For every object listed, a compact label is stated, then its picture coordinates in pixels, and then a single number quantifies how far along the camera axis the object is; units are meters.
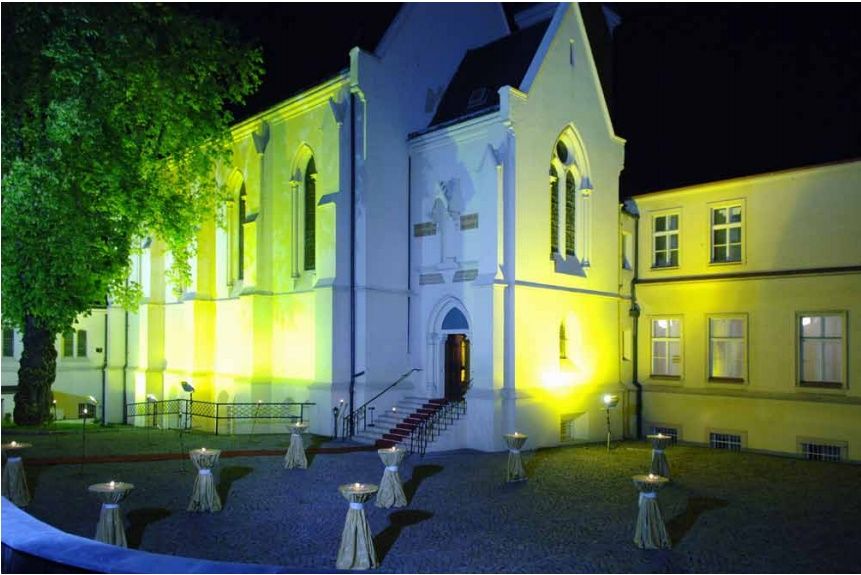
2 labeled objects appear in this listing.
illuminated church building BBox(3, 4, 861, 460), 20.56
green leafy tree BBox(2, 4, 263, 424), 16.84
